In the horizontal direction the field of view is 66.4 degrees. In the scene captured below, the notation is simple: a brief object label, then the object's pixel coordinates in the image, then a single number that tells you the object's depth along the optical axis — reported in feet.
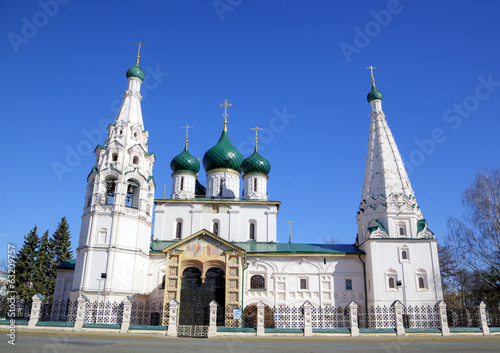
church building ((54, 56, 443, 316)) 69.87
